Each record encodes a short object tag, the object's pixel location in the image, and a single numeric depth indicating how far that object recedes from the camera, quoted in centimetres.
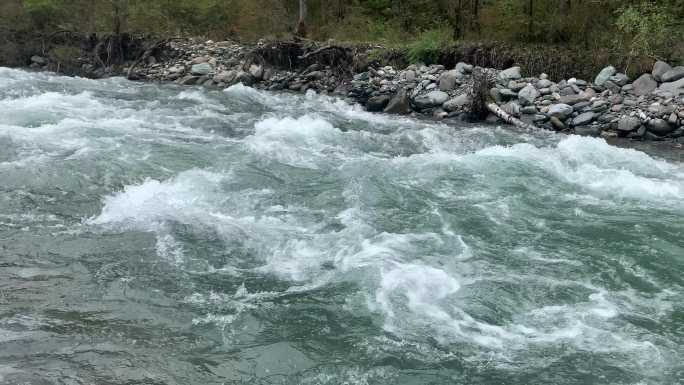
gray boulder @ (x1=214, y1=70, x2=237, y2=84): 1871
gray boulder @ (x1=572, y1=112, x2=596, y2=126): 1323
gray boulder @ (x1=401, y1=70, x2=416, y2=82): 1648
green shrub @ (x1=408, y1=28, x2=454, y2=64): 1717
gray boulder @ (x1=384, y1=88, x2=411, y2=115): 1522
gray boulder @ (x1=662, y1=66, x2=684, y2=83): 1352
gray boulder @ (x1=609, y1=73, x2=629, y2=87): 1408
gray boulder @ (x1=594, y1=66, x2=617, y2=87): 1425
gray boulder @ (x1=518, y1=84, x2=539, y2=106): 1424
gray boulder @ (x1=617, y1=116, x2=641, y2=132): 1267
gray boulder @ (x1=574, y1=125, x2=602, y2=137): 1297
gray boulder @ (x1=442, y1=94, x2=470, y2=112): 1462
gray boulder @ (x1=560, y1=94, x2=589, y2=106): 1389
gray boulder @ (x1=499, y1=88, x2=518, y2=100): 1466
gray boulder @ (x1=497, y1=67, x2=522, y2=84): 1524
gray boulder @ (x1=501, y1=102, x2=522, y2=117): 1405
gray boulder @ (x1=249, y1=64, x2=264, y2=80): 1892
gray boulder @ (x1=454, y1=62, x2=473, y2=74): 1611
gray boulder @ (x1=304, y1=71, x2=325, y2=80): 1816
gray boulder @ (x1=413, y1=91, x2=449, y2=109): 1512
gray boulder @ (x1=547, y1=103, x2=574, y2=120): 1351
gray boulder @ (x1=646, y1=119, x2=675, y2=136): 1250
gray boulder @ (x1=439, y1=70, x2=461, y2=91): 1564
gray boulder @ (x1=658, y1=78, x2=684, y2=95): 1311
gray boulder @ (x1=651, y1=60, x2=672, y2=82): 1377
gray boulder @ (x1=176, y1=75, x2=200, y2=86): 1909
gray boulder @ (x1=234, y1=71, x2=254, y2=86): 1858
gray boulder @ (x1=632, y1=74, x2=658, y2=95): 1359
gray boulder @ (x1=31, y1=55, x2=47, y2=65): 2173
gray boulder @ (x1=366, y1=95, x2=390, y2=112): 1558
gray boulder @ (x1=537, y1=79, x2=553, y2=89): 1464
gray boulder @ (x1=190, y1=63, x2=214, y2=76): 1953
